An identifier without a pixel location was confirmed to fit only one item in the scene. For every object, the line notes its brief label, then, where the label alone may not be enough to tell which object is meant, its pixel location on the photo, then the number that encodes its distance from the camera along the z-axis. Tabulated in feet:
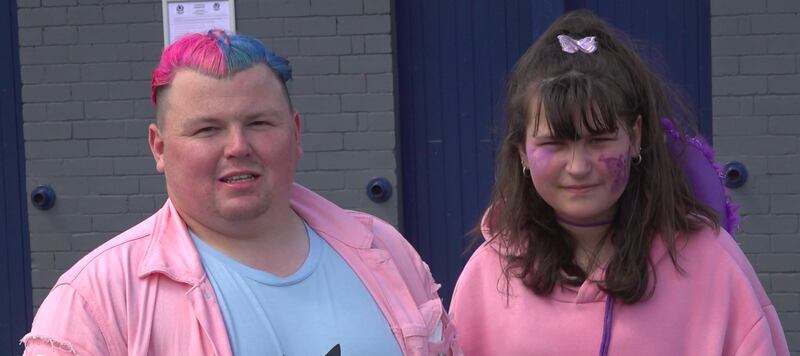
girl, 8.84
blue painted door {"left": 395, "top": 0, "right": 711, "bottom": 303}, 19.07
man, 7.18
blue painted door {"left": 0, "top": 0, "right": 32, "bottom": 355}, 20.54
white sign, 17.90
